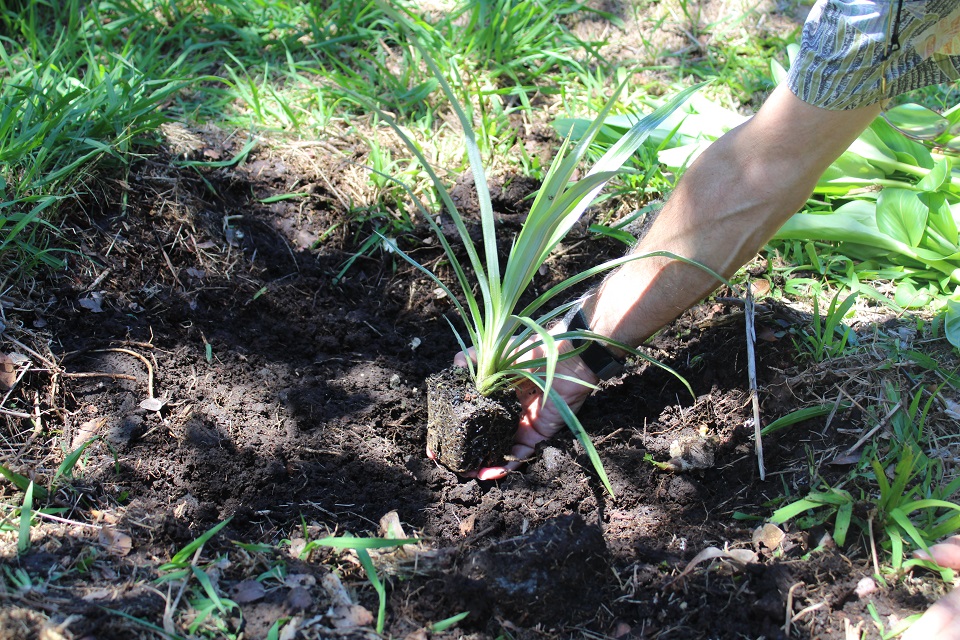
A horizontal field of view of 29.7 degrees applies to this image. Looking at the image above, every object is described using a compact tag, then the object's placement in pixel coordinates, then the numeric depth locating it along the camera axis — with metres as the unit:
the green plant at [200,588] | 1.42
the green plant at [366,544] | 1.44
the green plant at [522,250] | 1.52
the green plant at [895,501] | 1.49
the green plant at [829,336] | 1.63
